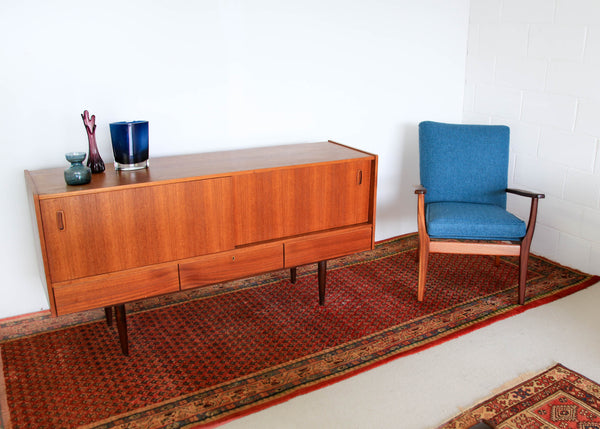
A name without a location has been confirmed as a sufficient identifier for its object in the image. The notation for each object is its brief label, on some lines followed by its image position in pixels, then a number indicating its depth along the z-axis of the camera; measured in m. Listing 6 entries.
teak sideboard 2.07
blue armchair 3.15
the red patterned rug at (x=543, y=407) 1.97
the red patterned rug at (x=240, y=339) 2.08
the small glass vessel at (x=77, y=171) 2.07
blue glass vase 2.26
